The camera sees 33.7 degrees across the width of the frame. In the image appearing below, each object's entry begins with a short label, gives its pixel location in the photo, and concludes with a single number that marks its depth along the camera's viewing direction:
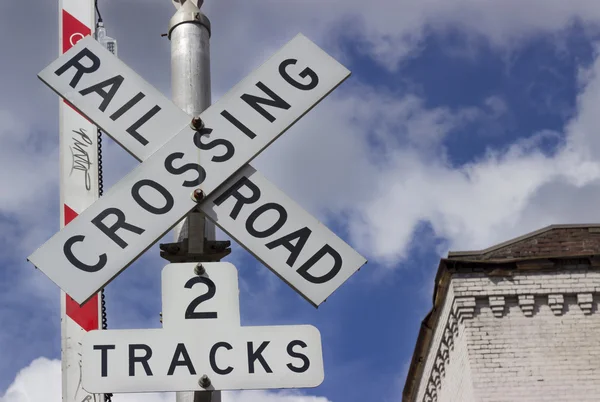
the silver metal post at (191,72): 4.21
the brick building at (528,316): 15.86
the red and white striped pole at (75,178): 9.26
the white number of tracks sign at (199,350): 3.85
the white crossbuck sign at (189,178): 4.07
